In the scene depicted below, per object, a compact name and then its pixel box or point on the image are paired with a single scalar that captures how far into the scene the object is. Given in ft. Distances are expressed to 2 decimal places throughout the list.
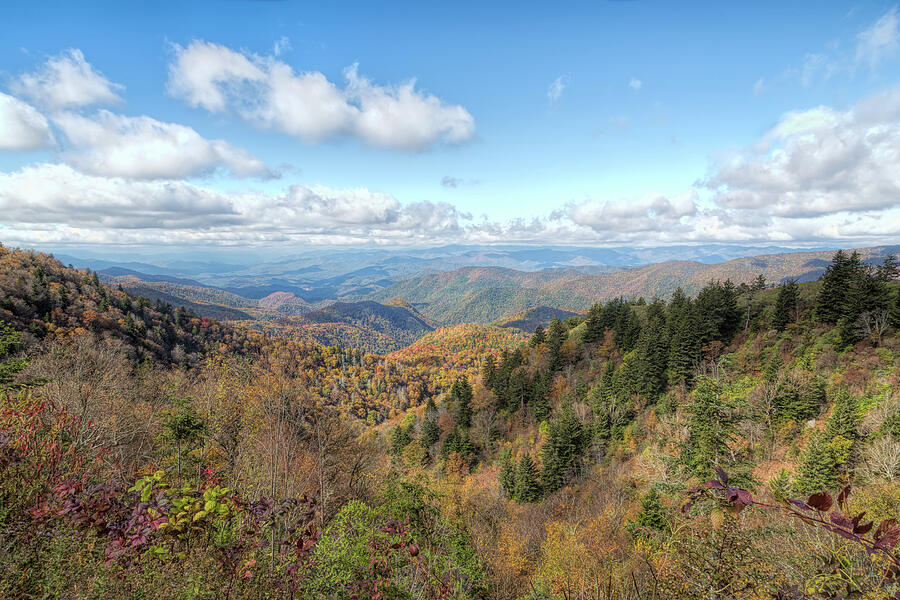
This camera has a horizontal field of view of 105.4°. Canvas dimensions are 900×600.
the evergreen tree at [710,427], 46.25
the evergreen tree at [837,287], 118.73
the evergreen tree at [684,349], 137.66
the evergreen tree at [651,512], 67.51
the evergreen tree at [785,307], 135.85
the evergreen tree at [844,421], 70.38
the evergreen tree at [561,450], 123.44
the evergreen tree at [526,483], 115.55
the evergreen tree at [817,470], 64.08
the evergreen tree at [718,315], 148.46
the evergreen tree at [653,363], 144.05
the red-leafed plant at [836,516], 5.95
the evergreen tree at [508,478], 118.73
